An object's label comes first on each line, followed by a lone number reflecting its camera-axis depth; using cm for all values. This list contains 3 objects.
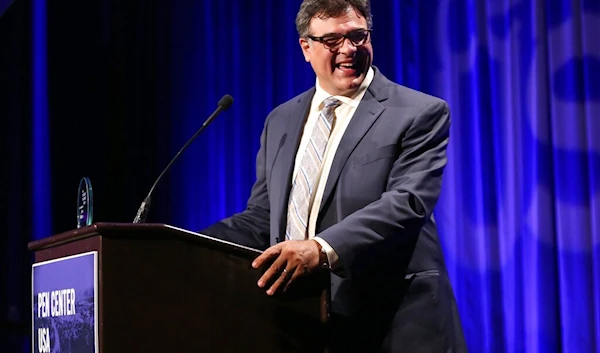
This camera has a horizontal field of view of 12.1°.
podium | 545
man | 574
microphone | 596
